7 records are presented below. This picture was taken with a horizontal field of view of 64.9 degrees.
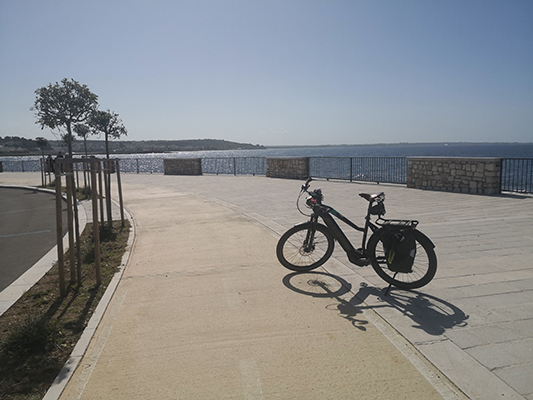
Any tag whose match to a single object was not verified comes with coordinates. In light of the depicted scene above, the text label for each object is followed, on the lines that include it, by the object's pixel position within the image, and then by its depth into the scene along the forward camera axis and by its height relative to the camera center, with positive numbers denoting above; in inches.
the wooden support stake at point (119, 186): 368.8 -25.0
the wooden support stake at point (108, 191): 321.2 -24.2
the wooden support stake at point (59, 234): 186.2 -33.1
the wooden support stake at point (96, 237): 205.6 -38.1
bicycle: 182.5 -44.1
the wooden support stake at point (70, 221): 200.1 -29.8
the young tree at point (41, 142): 983.3 +43.4
